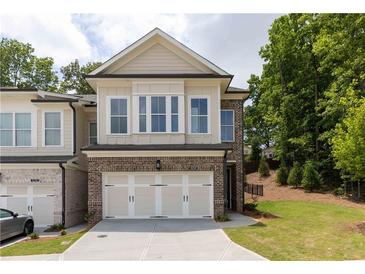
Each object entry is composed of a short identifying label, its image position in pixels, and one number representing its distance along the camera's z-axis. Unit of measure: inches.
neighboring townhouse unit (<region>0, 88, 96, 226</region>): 637.9
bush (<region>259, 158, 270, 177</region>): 1313.7
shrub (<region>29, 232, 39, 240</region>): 524.7
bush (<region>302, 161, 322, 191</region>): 1051.9
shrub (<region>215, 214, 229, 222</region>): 597.9
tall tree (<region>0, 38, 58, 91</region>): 1567.4
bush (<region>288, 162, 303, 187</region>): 1112.2
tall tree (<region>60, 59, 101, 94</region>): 1772.9
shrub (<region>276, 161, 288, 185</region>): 1169.4
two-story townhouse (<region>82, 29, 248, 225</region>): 615.8
